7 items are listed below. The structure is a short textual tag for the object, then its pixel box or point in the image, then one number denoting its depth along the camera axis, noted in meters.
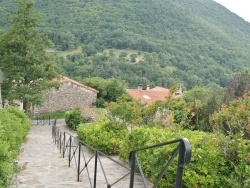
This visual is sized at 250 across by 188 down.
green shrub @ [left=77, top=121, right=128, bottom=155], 11.27
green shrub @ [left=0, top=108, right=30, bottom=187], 4.52
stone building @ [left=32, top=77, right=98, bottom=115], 36.66
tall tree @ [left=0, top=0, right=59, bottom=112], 25.06
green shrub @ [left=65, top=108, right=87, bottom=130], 23.73
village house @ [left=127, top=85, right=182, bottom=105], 48.34
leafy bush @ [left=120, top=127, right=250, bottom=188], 5.69
